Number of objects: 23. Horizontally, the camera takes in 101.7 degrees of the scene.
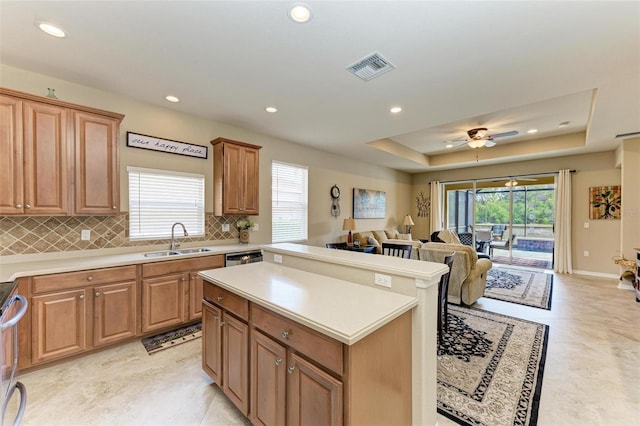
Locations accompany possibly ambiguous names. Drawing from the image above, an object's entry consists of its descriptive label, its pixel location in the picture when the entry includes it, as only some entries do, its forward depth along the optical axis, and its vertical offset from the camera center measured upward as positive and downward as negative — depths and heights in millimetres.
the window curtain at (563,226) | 6109 -341
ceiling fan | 4961 +1489
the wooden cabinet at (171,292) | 2889 -943
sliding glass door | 6734 -160
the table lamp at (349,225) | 6120 -321
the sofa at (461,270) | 3840 -872
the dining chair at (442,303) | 2830 -1018
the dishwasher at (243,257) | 3555 -657
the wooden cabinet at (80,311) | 2314 -958
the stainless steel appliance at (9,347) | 1457 -1038
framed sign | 3306 +902
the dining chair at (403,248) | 3957 -555
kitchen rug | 2820 -1465
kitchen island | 1201 -760
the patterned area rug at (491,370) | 1941 -1482
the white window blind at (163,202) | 3342 +129
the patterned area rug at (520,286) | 4297 -1449
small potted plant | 4265 -294
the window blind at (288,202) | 4949 +187
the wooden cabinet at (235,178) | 3822 +516
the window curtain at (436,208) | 8383 +115
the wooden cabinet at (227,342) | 1744 -969
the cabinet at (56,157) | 2365 +537
